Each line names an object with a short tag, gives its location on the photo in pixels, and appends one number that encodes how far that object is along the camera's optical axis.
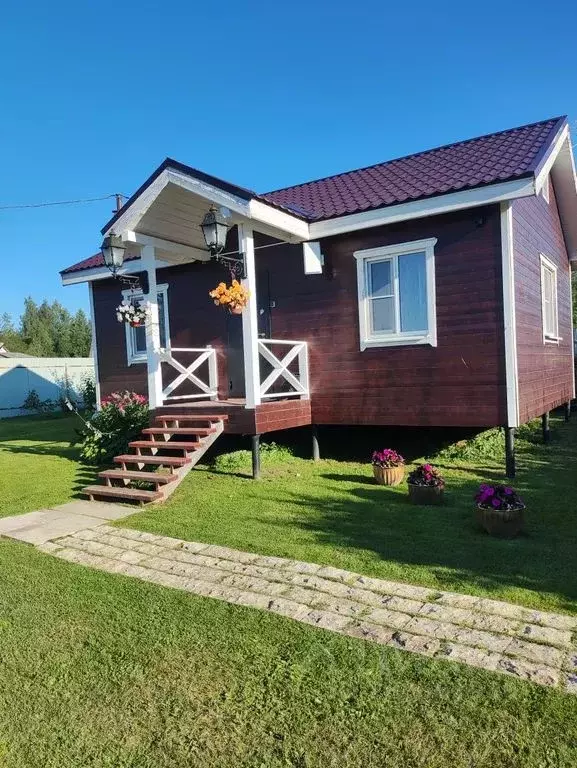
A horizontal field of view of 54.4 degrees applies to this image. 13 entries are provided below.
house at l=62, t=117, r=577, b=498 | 7.31
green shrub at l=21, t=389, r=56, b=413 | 22.48
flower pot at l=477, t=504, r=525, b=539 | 4.91
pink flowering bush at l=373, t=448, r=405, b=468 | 7.17
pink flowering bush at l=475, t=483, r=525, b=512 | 4.99
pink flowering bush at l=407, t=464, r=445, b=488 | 6.15
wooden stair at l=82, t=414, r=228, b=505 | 6.71
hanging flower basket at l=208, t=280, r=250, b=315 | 7.34
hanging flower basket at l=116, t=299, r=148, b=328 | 8.31
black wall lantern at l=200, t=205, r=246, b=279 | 7.16
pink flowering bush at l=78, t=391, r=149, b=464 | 8.98
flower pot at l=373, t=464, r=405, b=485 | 7.13
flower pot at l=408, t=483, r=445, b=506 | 6.11
